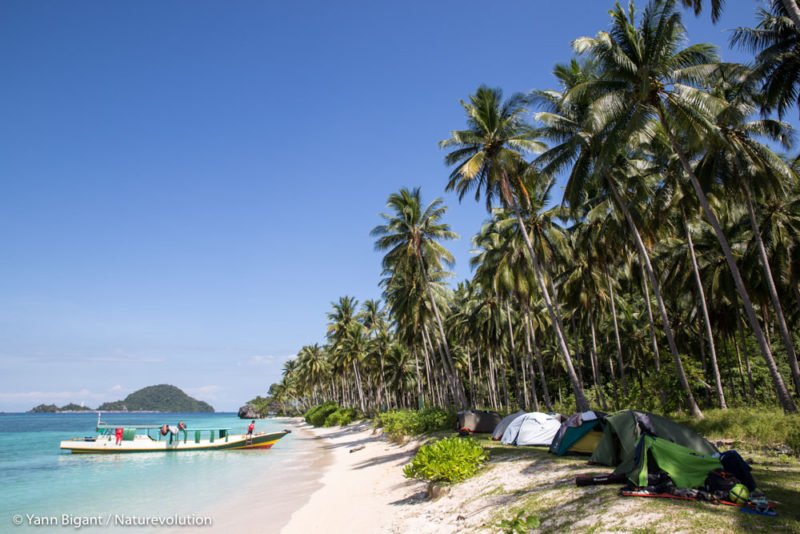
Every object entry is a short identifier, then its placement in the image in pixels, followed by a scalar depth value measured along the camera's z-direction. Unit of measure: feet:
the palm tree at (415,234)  92.53
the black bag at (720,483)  23.58
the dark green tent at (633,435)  34.17
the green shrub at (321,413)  203.72
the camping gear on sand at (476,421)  71.51
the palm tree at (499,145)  67.21
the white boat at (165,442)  106.32
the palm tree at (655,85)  46.93
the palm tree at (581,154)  58.65
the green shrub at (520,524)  23.65
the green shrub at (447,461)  39.58
